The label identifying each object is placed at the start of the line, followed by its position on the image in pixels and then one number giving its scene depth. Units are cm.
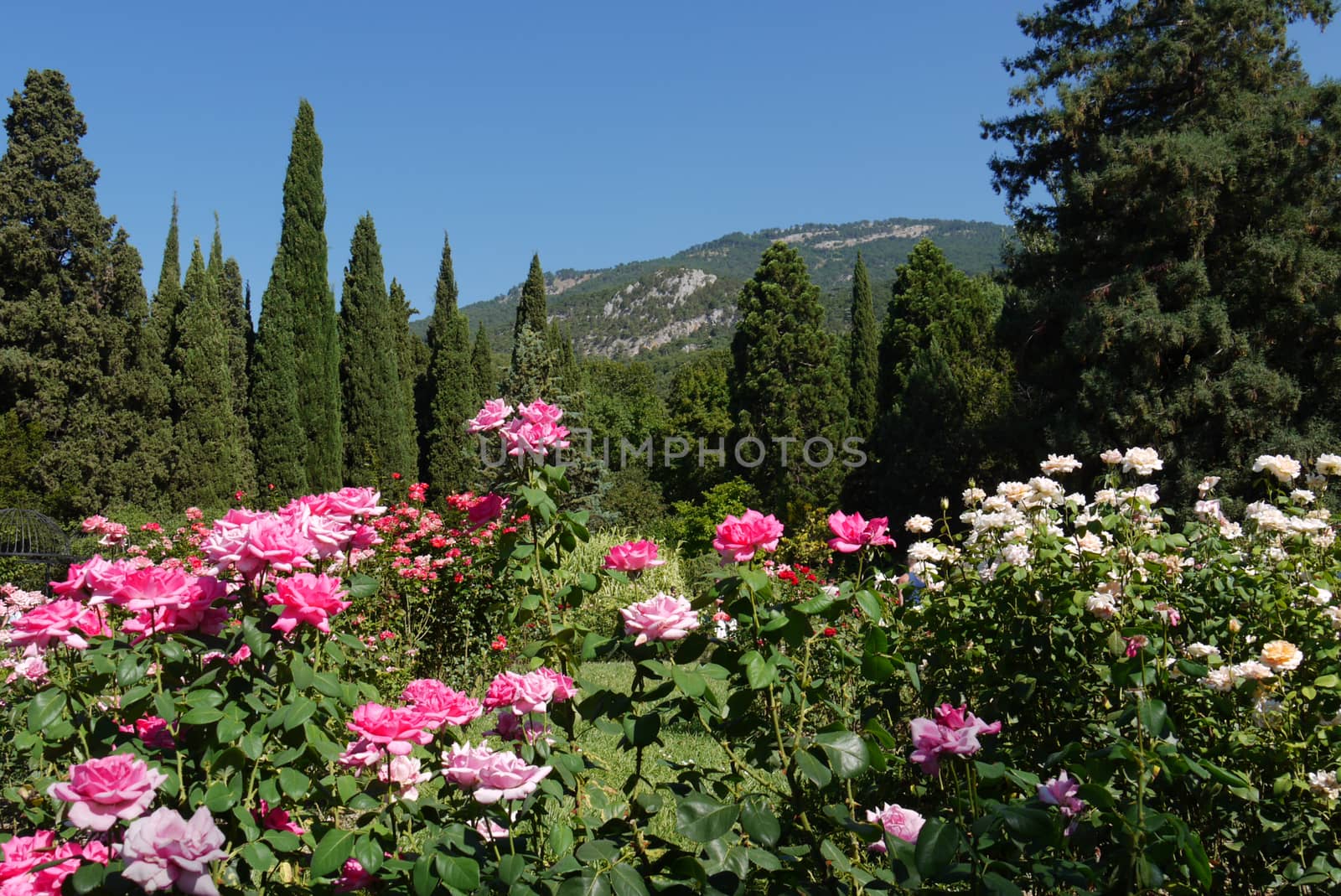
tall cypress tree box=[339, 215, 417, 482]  1730
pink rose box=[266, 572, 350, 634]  149
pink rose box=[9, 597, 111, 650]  161
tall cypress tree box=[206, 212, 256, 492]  1434
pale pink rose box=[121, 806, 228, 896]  119
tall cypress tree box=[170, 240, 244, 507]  1276
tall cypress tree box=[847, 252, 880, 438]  2134
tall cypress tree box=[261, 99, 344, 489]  1549
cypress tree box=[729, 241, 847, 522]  1568
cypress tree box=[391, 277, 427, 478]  1980
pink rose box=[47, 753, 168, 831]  126
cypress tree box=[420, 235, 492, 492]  1925
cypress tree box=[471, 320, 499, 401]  2120
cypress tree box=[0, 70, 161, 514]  1075
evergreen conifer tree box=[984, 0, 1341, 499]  919
